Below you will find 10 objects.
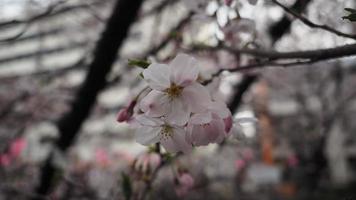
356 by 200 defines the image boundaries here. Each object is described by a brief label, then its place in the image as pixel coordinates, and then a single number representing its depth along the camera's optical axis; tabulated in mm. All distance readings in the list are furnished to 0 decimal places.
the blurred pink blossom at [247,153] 1711
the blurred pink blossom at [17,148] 1533
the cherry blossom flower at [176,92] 240
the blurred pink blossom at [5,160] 1305
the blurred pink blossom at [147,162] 383
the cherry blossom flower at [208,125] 241
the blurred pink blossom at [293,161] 2199
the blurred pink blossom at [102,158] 2129
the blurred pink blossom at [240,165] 1645
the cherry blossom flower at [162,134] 251
